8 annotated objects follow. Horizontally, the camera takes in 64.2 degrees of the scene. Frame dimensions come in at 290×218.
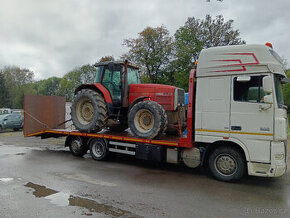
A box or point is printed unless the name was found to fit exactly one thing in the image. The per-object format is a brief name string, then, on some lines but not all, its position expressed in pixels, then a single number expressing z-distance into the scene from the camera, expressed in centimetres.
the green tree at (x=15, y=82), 5519
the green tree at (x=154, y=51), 3200
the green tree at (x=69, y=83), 6519
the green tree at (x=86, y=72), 6180
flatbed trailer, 665
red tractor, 762
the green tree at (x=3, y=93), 5081
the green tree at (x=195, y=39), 2986
